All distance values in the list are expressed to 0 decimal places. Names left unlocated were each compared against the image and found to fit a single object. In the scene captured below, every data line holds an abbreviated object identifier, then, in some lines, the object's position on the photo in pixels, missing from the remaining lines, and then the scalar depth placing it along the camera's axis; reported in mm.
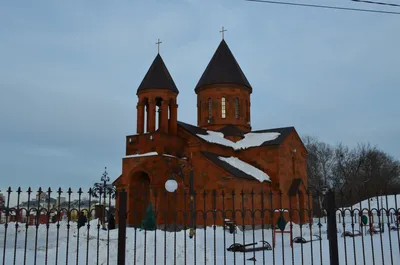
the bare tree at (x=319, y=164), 47000
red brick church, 23125
